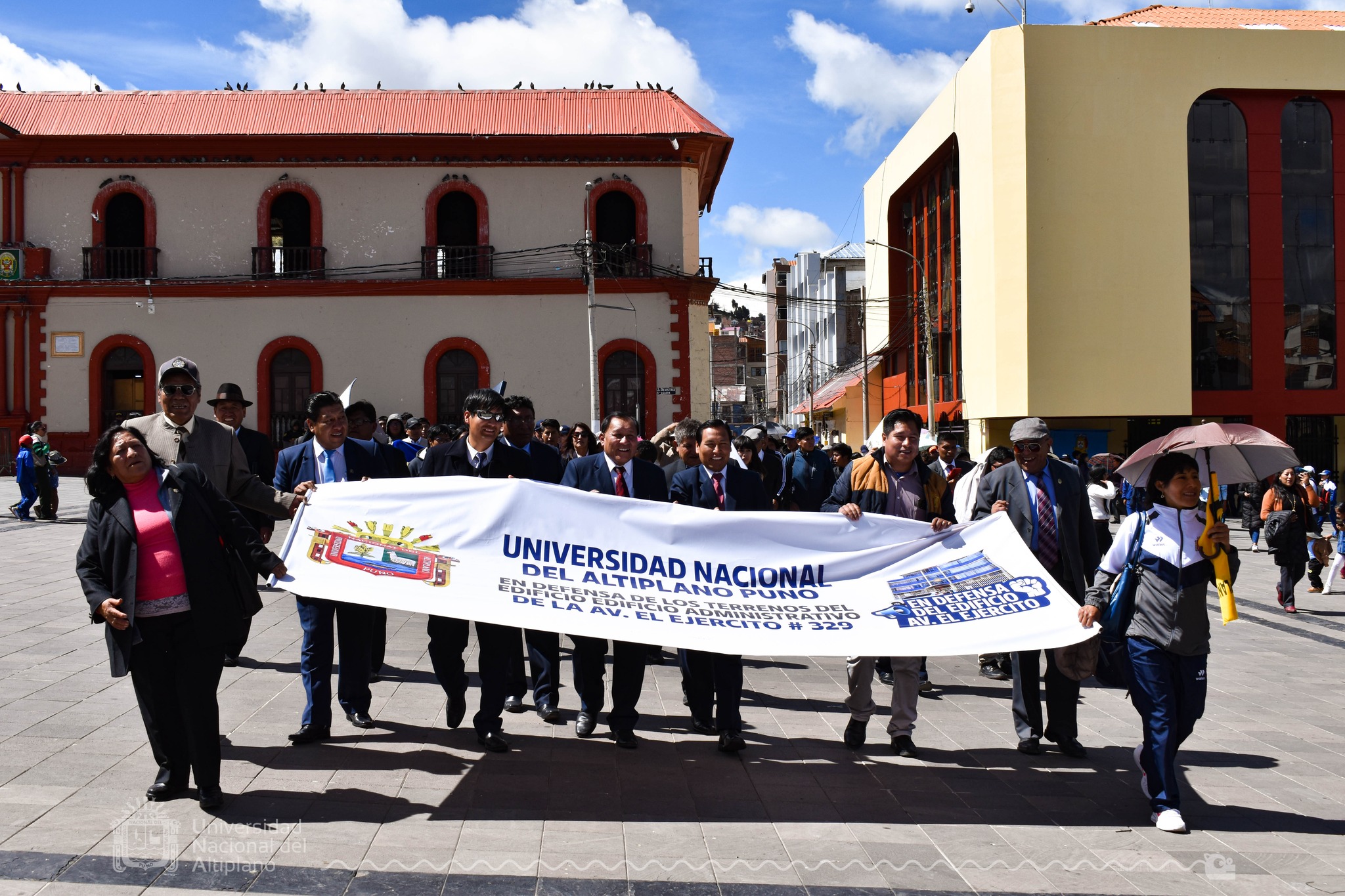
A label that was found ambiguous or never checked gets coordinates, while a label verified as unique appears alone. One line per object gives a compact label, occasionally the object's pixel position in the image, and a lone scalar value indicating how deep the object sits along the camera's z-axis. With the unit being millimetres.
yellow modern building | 28750
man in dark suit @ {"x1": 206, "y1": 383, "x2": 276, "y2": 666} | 7016
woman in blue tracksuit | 4973
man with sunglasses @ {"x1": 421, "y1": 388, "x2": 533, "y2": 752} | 5984
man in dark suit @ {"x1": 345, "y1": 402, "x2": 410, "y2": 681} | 7074
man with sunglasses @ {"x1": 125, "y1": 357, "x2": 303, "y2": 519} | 5934
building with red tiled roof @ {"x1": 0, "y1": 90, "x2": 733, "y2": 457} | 28656
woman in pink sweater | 4770
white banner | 5504
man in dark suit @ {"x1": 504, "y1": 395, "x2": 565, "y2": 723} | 6801
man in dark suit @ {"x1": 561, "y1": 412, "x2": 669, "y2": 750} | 6199
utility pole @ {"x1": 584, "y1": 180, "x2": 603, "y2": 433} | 26266
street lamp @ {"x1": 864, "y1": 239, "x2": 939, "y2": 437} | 29438
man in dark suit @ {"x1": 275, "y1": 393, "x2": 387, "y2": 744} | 6023
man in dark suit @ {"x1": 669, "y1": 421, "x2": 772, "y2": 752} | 6391
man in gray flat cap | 6215
